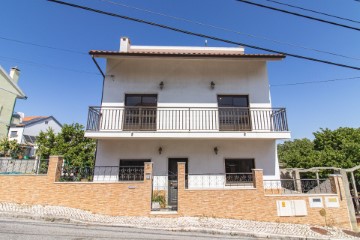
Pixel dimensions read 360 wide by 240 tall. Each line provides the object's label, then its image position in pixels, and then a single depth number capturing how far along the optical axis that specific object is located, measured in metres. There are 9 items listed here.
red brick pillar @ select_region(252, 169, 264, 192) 7.59
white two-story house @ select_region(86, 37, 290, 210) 9.37
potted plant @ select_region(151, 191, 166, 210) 8.08
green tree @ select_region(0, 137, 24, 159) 14.88
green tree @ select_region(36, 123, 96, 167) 12.33
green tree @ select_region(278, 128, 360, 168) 12.37
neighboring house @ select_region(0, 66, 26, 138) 19.66
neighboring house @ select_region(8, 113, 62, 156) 24.43
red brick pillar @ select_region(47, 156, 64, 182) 7.76
